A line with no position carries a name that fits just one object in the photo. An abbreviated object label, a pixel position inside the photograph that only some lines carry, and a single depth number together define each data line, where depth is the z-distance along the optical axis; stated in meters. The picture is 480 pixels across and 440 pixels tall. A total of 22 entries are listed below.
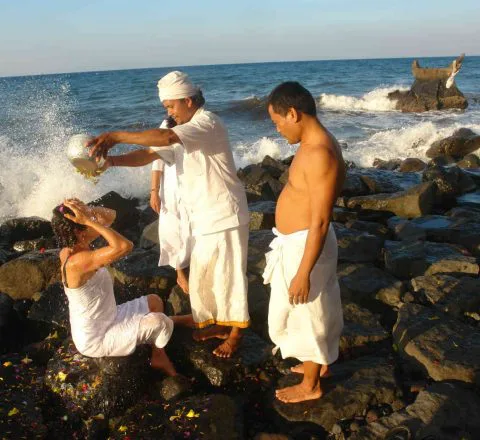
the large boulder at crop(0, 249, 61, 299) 5.28
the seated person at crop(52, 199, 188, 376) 3.20
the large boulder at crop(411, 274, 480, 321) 4.41
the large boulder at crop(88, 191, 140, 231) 8.07
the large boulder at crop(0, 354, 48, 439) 3.18
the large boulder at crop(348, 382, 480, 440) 2.85
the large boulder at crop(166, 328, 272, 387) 3.61
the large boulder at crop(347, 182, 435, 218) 7.66
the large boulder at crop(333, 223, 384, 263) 5.73
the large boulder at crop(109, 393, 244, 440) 2.94
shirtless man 2.68
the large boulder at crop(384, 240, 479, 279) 5.20
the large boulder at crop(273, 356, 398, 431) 3.14
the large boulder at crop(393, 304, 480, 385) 3.42
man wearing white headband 3.27
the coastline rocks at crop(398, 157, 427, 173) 12.20
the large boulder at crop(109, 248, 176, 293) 4.84
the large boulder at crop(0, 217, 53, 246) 7.84
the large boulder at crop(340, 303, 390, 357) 3.91
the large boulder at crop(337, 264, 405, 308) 4.75
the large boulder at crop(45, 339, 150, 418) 3.39
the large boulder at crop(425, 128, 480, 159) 13.97
